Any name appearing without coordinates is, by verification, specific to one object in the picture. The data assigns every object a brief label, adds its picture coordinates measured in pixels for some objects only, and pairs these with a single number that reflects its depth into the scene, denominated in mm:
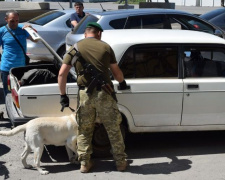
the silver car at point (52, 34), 11344
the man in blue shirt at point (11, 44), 6871
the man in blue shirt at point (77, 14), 10777
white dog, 5305
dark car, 12688
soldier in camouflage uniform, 5191
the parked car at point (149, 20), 9555
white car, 5633
